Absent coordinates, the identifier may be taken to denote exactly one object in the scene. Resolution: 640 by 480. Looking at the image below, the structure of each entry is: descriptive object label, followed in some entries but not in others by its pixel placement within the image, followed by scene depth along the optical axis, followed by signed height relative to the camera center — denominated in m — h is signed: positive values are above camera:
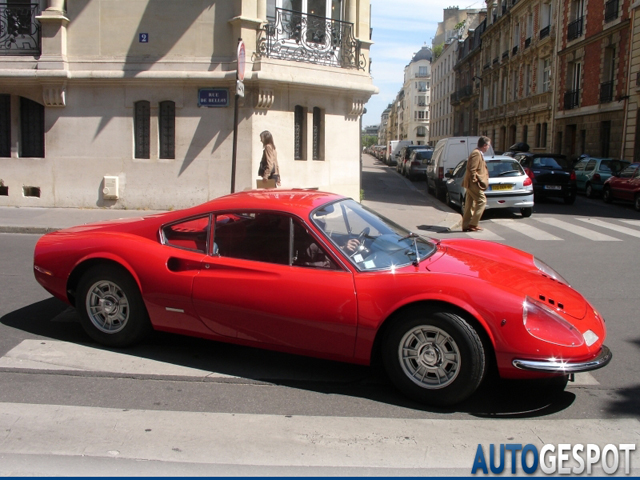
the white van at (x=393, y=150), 51.84 +1.16
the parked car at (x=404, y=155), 35.23 +0.49
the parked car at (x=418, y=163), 31.78 +0.04
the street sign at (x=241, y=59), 11.45 +1.87
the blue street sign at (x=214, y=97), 14.49 +1.45
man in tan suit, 12.56 -0.37
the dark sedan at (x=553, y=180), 20.17 -0.45
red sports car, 3.99 -0.91
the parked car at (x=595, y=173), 23.09 -0.21
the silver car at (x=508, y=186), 15.33 -0.50
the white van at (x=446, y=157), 21.22 +0.27
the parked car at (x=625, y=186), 18.97 -0.59
